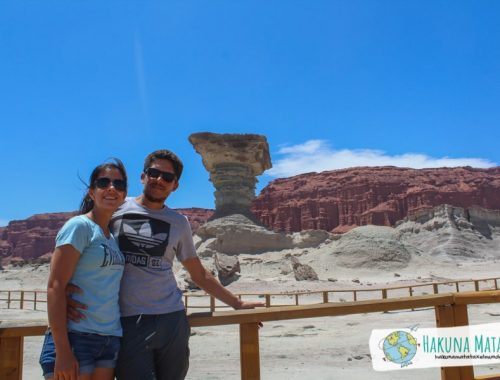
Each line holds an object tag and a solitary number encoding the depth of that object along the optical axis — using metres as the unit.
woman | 2.08
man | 2.37
